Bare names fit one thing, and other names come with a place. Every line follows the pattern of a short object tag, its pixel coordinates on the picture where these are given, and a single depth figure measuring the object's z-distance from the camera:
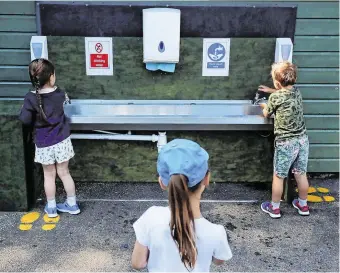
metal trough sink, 4.42
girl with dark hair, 3.96
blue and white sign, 4.68
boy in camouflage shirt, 4.14
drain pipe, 4.68
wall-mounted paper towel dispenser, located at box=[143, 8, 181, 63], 4.36
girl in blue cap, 1.96
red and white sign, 4.66
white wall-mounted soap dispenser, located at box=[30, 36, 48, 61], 4.51
